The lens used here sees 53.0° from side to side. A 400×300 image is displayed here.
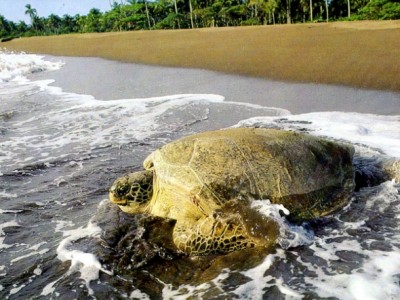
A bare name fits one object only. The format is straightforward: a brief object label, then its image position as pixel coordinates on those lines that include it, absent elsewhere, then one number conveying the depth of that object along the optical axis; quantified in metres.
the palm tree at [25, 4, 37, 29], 81.28
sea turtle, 3.19
